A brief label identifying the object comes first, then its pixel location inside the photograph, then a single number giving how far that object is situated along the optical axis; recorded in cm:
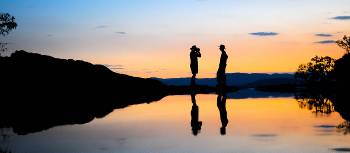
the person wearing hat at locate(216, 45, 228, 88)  3278
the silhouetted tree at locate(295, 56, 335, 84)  12062
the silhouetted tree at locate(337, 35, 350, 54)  10868
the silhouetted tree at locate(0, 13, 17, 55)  4184
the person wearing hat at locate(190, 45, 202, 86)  3544
